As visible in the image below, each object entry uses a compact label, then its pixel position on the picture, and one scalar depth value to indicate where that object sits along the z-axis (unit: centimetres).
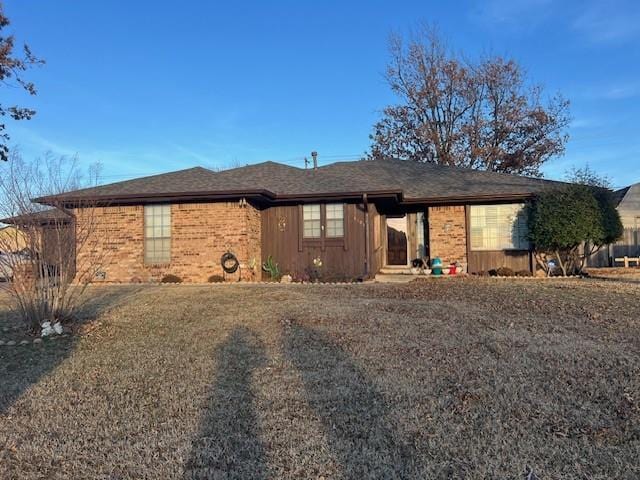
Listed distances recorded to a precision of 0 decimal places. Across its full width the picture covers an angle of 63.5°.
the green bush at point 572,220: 1403
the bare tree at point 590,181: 1491
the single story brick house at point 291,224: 1436
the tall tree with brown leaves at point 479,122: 2975
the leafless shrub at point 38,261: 711
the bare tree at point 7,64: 1842
